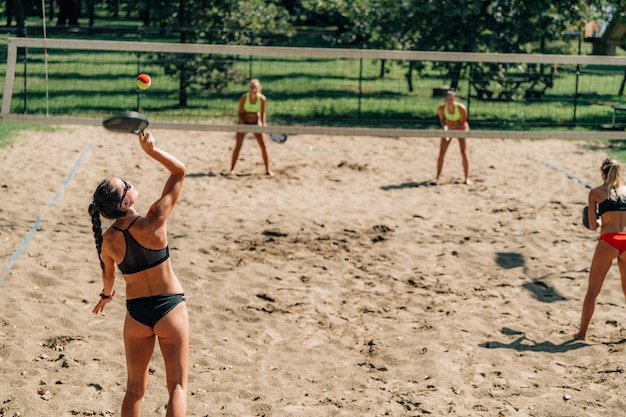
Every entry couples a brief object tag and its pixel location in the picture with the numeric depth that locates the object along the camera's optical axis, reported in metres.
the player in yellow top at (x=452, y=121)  13.09
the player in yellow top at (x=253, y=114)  13.39
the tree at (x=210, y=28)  20.86
